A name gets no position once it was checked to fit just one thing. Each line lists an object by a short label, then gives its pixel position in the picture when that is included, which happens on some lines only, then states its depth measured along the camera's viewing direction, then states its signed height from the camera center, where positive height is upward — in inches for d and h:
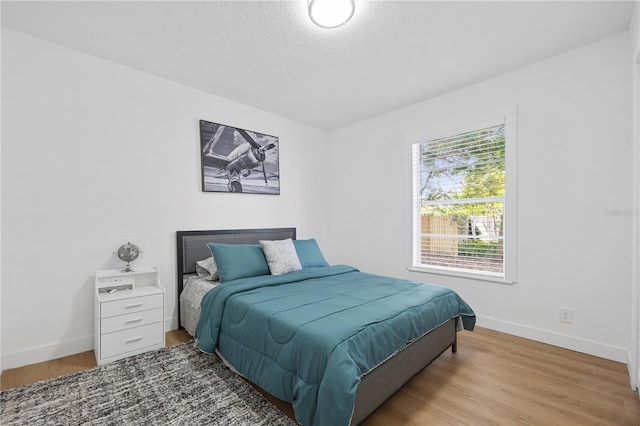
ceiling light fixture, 77.2 +53.4
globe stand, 105.6 -15.6
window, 121.2 +3.4
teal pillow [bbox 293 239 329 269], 136.6 -20.9
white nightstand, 92.0 -34.6
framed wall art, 133.7 +24.6
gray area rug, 66.3 -47.0
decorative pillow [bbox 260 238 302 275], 121.4 -19.8
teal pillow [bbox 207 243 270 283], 111.2 -20.1
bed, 58.4 -30.7
